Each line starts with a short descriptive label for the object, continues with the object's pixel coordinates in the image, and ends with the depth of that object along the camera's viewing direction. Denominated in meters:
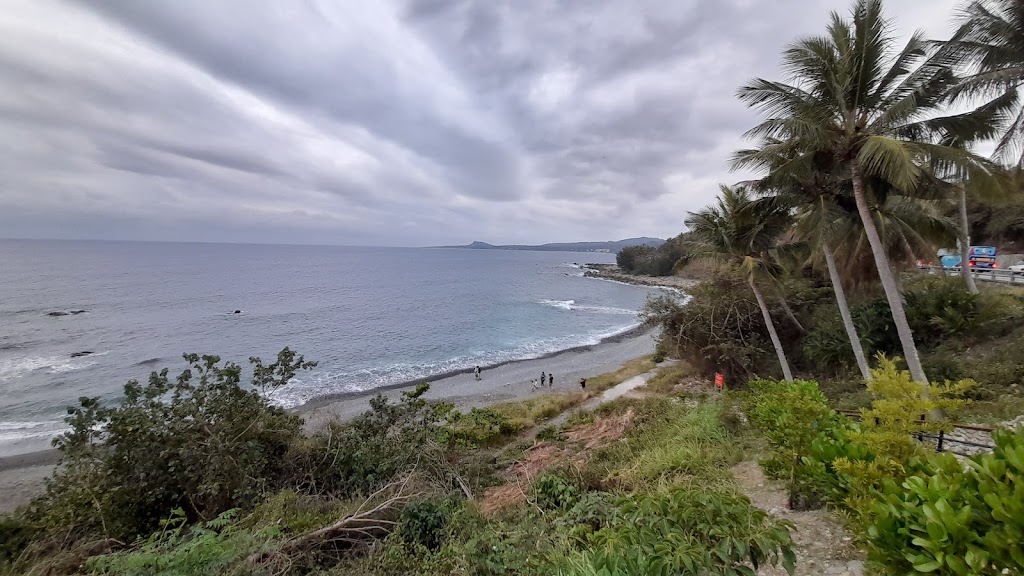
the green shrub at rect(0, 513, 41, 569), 6.31
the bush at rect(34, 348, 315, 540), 6.91
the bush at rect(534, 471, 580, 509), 5.76
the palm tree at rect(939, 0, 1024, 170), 8.27
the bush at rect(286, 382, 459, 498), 8.41
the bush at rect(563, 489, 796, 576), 2.48
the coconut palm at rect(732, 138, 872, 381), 9.27
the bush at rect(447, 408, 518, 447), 12.53
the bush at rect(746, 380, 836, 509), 4.27
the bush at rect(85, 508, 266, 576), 4.35
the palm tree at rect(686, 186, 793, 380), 12.08
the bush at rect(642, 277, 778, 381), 15.27
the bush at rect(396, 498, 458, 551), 5.61
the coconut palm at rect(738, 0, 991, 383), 8.01
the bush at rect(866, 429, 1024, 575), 1.83
